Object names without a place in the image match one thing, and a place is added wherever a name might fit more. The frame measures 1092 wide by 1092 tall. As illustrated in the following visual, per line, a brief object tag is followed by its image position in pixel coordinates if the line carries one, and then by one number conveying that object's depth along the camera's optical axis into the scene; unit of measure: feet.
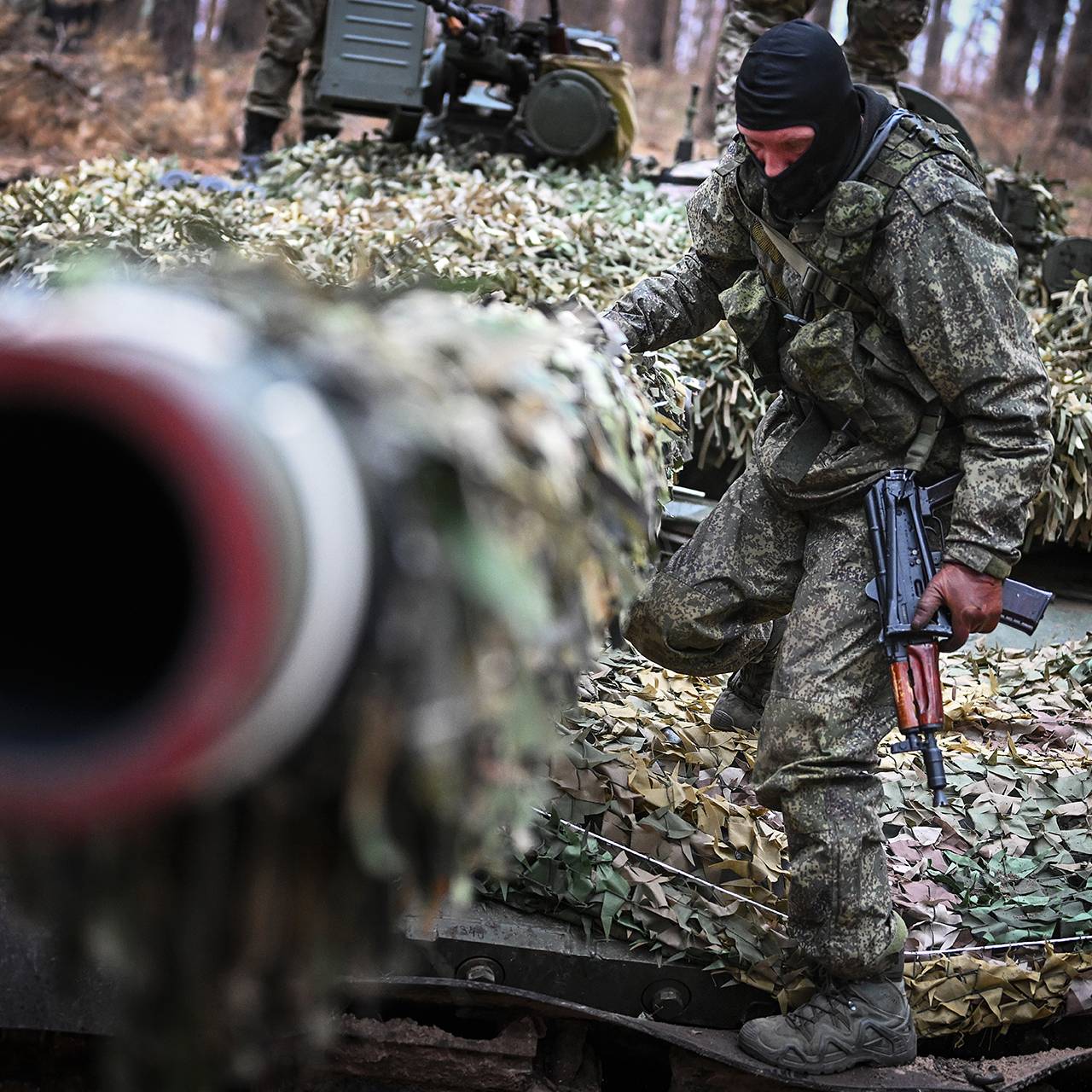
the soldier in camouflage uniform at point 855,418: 10.50
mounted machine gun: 28.19
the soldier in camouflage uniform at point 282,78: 32.83
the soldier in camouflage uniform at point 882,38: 27.86
